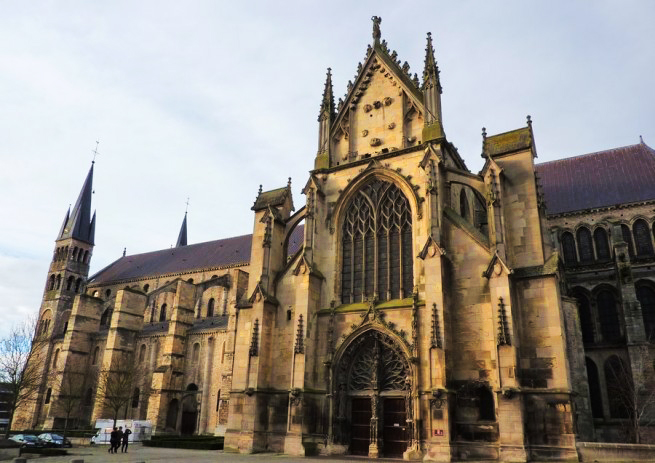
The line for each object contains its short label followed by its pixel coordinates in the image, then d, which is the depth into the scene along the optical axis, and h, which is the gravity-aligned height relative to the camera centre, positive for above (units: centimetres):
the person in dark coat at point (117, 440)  2225 -126
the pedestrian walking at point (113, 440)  2211 -125
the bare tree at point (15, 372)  2859 +209
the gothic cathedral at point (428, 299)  1582 +444
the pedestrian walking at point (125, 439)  2302 -127
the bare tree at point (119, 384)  3656 +187
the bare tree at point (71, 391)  4275 +144
